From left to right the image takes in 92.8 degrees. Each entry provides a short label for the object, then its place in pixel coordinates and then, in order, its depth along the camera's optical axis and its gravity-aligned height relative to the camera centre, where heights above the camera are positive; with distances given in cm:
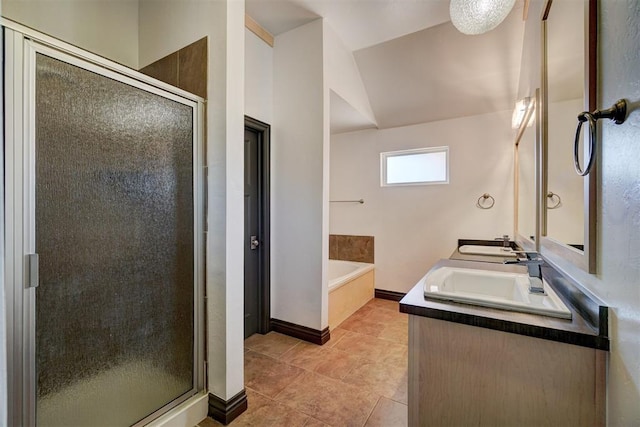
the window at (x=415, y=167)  356 +58
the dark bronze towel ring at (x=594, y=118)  79 +26
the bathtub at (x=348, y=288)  295 -81
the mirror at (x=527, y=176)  185 +29
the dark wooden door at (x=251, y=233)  271 -17
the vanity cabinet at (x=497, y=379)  95 -57
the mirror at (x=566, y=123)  100 +39
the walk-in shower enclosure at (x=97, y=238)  113 -11
